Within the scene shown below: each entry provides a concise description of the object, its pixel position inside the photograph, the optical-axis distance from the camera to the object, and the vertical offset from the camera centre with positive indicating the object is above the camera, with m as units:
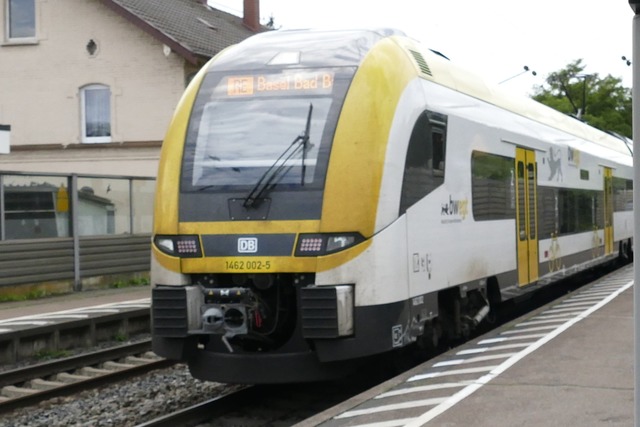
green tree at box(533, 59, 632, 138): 64.00 +7.75
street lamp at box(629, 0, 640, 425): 3.59 +0.21
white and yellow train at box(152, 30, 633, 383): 8.70 +0.20
